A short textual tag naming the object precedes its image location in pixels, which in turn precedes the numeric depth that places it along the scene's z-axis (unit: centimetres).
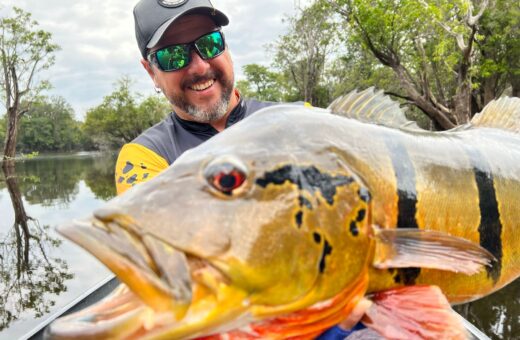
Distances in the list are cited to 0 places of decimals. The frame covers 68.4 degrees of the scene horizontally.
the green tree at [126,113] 5950
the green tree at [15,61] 2938
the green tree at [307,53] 3250
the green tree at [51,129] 8638
